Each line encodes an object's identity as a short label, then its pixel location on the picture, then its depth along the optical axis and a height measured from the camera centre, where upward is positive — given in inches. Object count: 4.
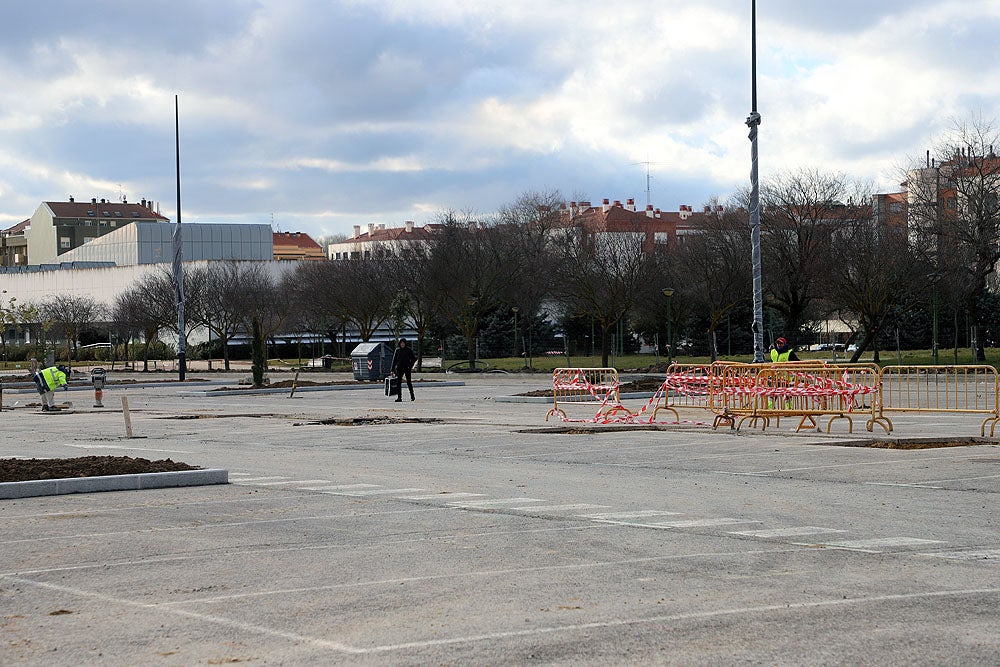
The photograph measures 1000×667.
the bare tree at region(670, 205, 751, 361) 2204.7 +131.7
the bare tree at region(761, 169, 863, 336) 2082.9 +171.9
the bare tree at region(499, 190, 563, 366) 2524.6 +205.6
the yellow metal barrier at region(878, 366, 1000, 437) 680.4 -49.8
